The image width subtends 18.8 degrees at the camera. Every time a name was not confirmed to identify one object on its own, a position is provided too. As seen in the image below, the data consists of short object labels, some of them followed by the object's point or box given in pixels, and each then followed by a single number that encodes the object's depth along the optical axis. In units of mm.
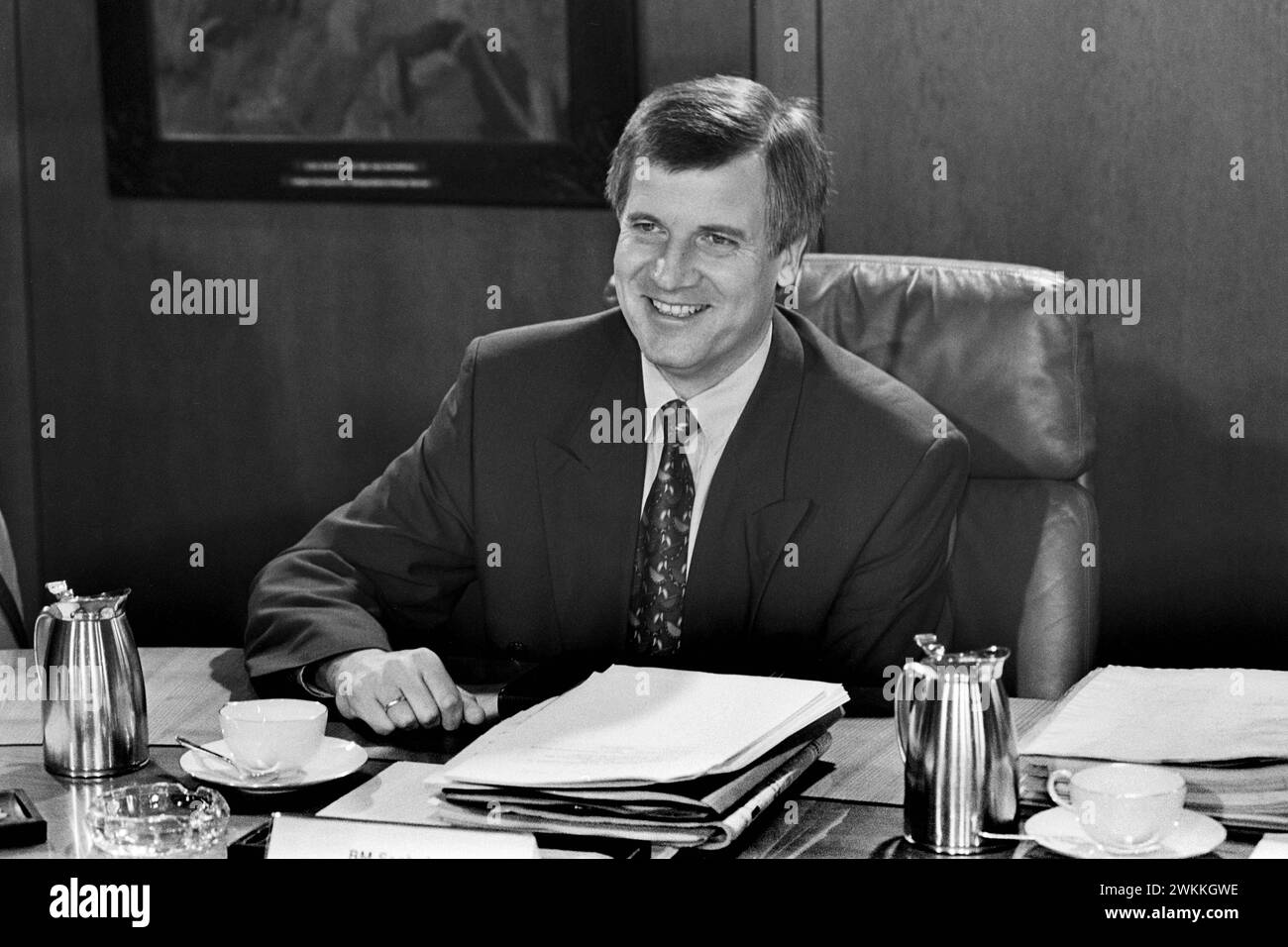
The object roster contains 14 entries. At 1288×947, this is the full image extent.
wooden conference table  2914
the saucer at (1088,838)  2850
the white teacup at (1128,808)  2842
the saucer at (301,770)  3016
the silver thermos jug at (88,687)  3080
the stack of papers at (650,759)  2885
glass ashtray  2890
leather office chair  3810
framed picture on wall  5204
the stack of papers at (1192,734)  2955
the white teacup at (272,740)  3025
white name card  2872
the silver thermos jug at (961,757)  2893
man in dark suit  3660
